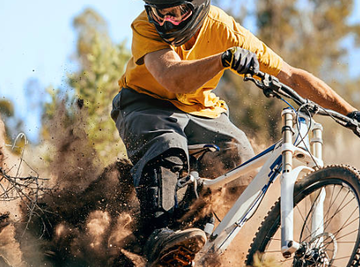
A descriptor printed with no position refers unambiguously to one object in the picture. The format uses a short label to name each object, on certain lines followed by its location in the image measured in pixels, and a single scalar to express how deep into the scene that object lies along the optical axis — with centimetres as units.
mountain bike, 741
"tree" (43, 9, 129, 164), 1616
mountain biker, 844
